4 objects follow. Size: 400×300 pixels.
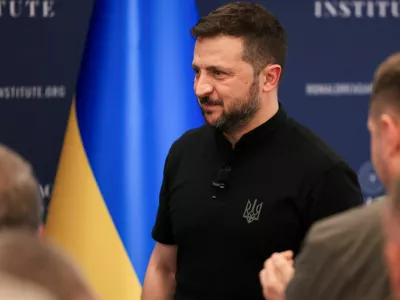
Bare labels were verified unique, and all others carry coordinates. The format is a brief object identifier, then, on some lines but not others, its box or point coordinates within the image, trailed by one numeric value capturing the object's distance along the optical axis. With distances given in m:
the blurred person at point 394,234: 2.87
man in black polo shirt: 4.19
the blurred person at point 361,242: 3.66
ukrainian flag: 4.95
